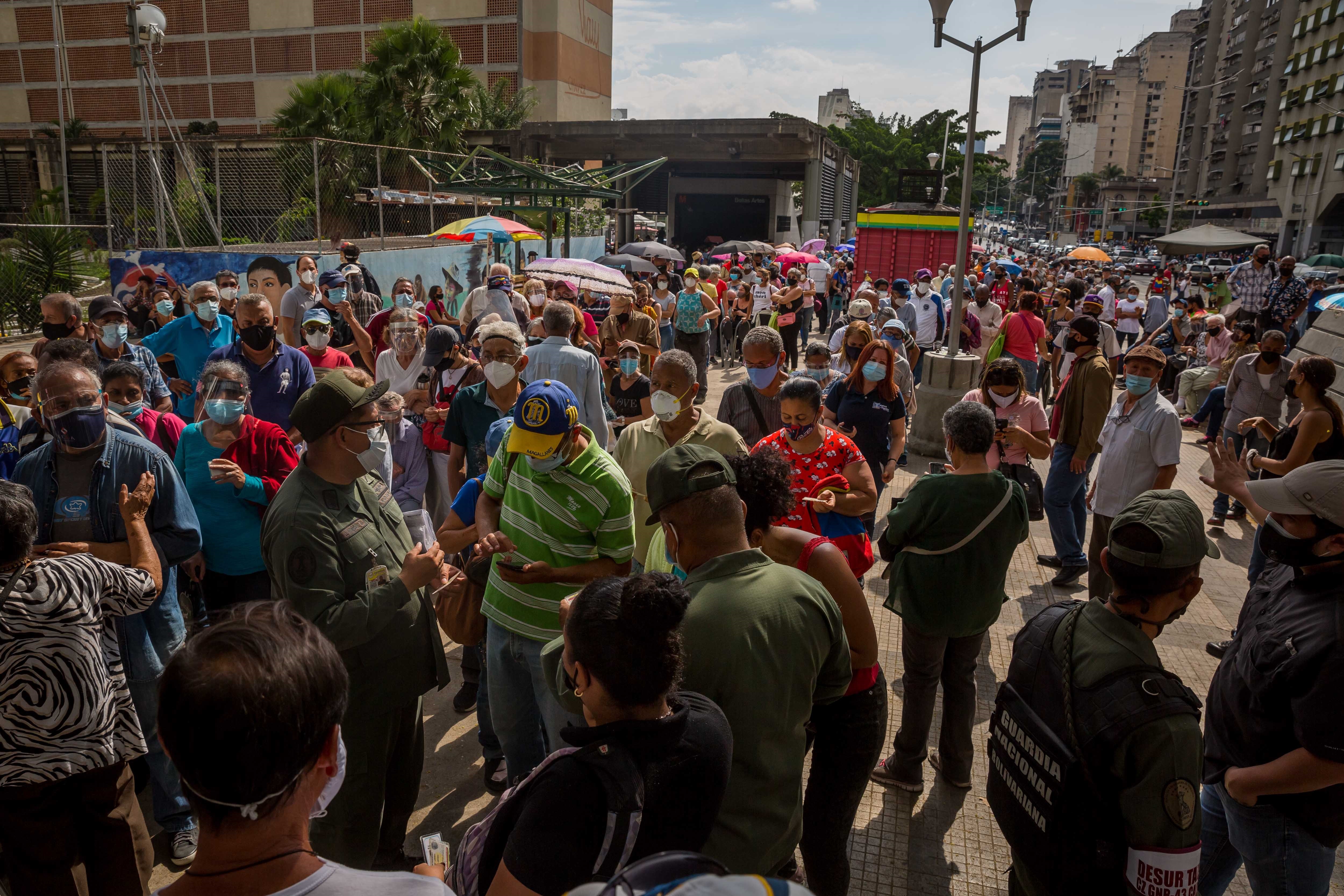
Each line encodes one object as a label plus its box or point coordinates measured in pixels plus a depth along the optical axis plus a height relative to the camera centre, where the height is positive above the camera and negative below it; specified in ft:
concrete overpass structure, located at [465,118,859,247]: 108.78 +15.23
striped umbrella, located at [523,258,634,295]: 40.88 -0.36
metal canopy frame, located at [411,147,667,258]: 46.75 +4.79
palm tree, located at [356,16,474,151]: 97.96 +19.92
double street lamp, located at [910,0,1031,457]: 33.06 -3.28
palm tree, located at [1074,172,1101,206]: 371.35 +41.92
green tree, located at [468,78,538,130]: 110.01 +21.09
